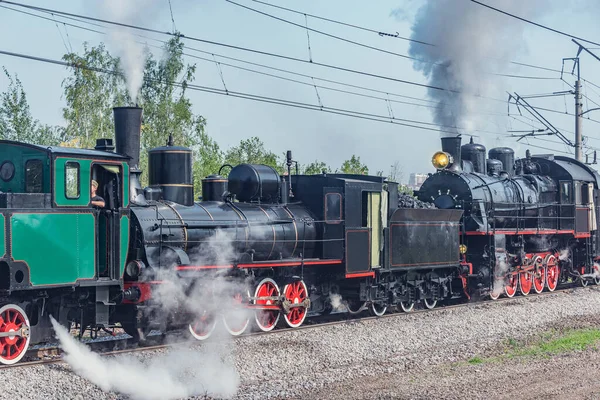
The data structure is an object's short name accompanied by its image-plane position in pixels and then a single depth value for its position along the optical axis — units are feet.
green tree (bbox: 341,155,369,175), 154.10
